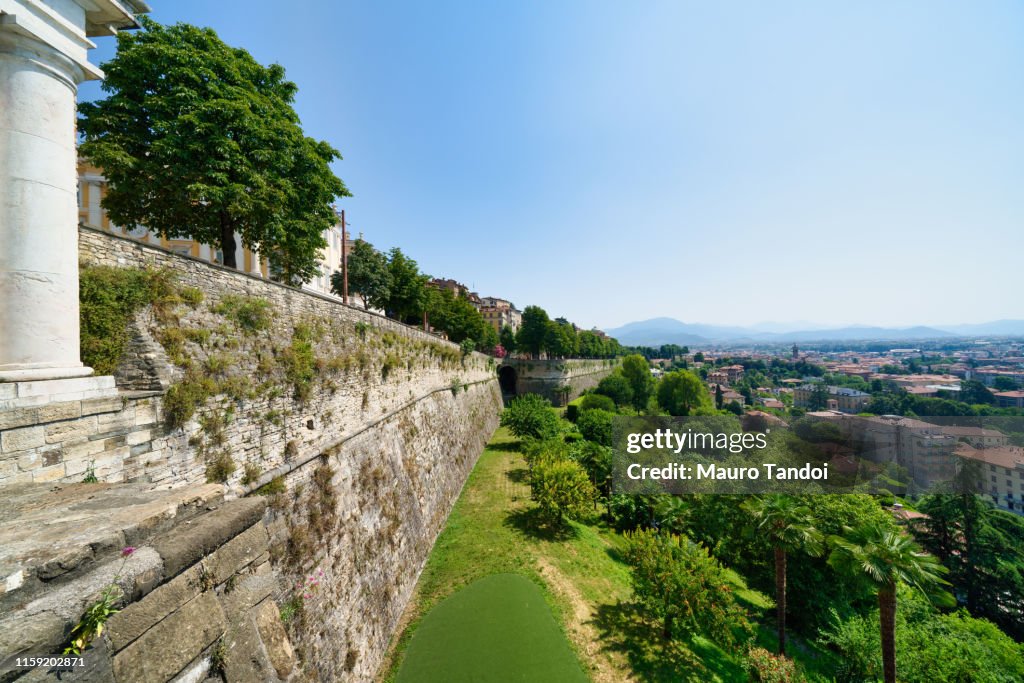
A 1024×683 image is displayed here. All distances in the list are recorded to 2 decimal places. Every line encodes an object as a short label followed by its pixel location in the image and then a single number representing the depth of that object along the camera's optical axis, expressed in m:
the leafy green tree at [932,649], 12.05
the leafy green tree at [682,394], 55.31
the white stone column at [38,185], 3.70
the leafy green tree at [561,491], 17.94
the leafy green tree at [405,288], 29.30
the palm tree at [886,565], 9.37
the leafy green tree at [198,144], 9.92
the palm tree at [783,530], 12.44
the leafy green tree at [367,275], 26.39
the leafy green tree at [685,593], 12.22
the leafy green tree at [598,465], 24.19
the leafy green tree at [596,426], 32.03
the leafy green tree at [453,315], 36.44
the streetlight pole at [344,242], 16.20
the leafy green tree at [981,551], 21.70
